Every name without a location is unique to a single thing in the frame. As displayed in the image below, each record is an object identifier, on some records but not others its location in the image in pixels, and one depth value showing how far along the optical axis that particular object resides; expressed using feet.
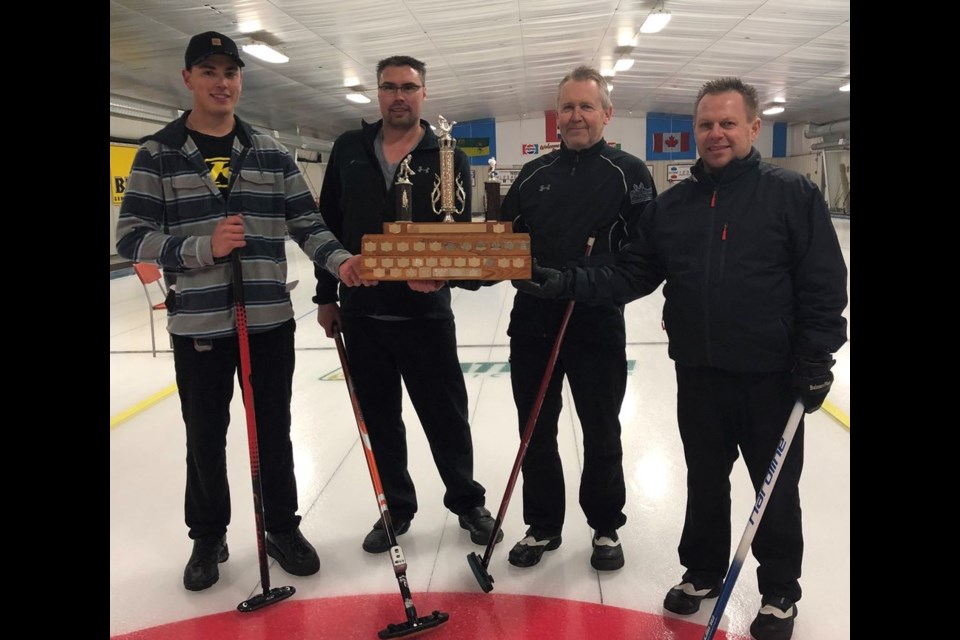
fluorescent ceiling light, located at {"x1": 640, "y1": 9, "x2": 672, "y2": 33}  33.88
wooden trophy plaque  6.91
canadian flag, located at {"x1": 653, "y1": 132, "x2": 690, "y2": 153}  81.10
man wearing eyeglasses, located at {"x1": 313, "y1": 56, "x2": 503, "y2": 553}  8.46
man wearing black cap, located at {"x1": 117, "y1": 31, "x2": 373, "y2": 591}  7.54
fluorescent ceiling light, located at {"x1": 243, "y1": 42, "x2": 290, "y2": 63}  32.07
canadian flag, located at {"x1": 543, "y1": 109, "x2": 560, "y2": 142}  76.54
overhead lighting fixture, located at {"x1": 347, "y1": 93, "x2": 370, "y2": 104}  51.29
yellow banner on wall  41.22
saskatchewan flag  78.43
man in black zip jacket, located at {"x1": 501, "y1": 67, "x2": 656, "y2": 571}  7.84
